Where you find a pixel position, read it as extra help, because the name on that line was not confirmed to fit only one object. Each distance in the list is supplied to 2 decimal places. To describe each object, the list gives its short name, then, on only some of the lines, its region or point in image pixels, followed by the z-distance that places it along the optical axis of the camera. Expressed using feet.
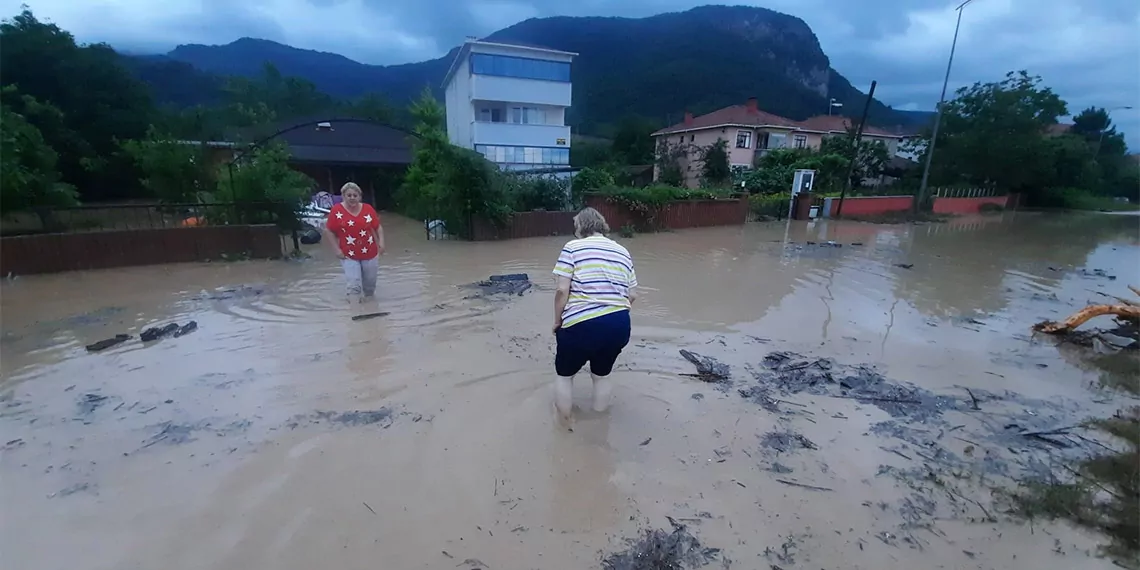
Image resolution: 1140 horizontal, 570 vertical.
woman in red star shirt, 20.73
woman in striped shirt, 11.41
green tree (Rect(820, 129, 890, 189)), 95.86
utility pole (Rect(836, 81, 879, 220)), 70.92
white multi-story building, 89.92
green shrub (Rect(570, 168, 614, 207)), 53.47
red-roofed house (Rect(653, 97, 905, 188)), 111.14
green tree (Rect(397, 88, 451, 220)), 41.70
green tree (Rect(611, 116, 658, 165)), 133.28
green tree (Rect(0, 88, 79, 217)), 29.14
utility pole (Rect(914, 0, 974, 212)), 81.35
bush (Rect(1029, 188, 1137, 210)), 112.88
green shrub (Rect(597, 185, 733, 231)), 51.31
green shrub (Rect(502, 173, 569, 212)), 47.79
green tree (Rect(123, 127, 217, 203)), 42.75
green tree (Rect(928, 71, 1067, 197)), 97.66
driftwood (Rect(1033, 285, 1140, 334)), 21.67
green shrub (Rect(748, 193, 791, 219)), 68.49
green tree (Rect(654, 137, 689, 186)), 109.60
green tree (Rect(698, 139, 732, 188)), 104.06
